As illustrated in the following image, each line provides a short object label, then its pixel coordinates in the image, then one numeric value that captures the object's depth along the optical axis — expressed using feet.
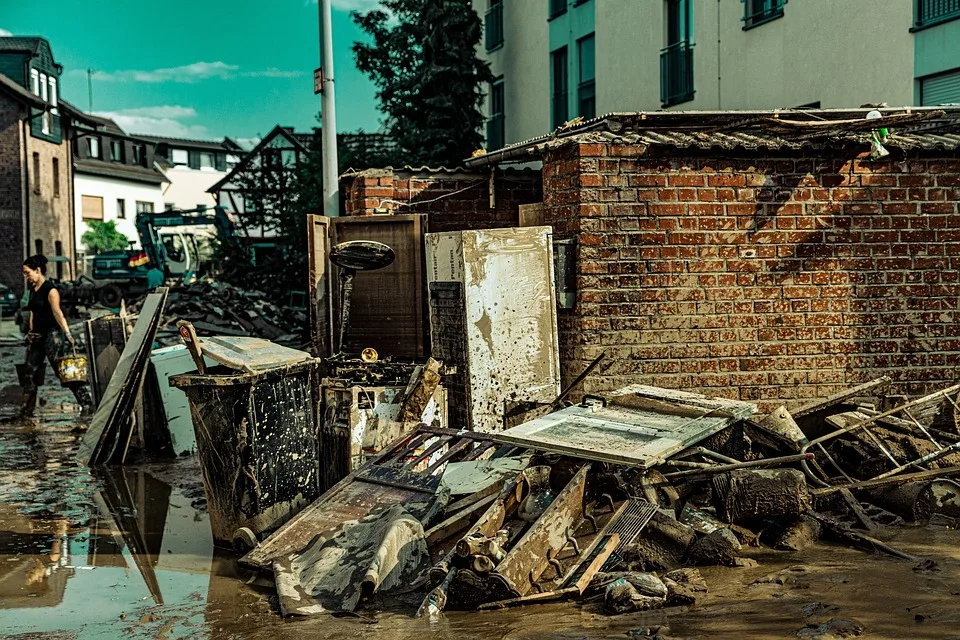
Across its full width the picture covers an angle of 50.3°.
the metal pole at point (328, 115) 38.14
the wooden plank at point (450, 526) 18.26
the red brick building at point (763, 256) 25.62
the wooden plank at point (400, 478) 20.42
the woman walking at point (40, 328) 41.60
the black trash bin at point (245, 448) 20.90
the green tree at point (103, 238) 180.04
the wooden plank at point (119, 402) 30.63
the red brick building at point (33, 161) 147.13
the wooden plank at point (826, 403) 23.58
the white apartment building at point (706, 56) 54.03
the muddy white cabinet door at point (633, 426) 18.83
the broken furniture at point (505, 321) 25.50
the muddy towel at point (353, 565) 16.98
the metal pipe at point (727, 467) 19.33
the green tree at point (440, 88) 87.04
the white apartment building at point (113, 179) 187.42
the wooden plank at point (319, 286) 31.86
